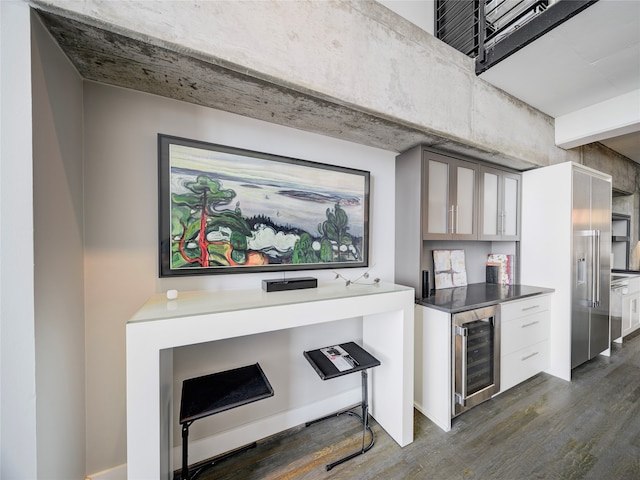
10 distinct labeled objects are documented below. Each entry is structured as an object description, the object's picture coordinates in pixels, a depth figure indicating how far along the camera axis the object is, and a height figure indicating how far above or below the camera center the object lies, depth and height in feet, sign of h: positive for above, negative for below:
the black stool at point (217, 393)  3.92 -2.84
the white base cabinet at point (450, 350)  6.07 -3.34
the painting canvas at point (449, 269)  8.35 -1.13
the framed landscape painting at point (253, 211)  4.85 +0.61
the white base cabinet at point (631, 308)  11.32 -3.48
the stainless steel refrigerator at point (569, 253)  8.16 -0.57
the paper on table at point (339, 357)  5.28 -2.86
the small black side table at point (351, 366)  5.05 -2.87
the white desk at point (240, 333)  3.31 -1.60
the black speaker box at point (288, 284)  5.30 -1.08
